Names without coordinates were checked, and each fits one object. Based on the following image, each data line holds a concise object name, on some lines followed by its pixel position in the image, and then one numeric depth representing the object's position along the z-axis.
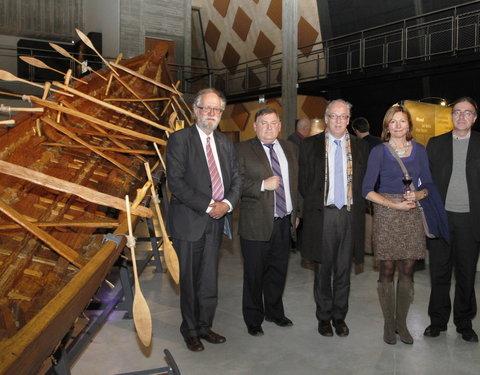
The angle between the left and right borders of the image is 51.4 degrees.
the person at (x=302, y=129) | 5.07
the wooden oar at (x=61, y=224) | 1.69
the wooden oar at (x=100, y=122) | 2.47
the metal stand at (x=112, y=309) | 1.77
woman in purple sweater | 2.54
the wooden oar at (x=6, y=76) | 2.19
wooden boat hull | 1.18
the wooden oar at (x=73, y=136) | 2.63
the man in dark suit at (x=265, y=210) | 2.73
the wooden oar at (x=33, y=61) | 2.83
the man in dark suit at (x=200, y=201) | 2.52
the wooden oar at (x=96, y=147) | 2.68
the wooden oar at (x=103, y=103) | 2.46
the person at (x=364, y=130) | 4.42
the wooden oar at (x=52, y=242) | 1.60
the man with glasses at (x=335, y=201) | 2.72
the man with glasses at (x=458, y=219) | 2.58
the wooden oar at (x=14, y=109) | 2.19
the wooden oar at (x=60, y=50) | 3.19
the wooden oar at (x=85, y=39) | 3.09
